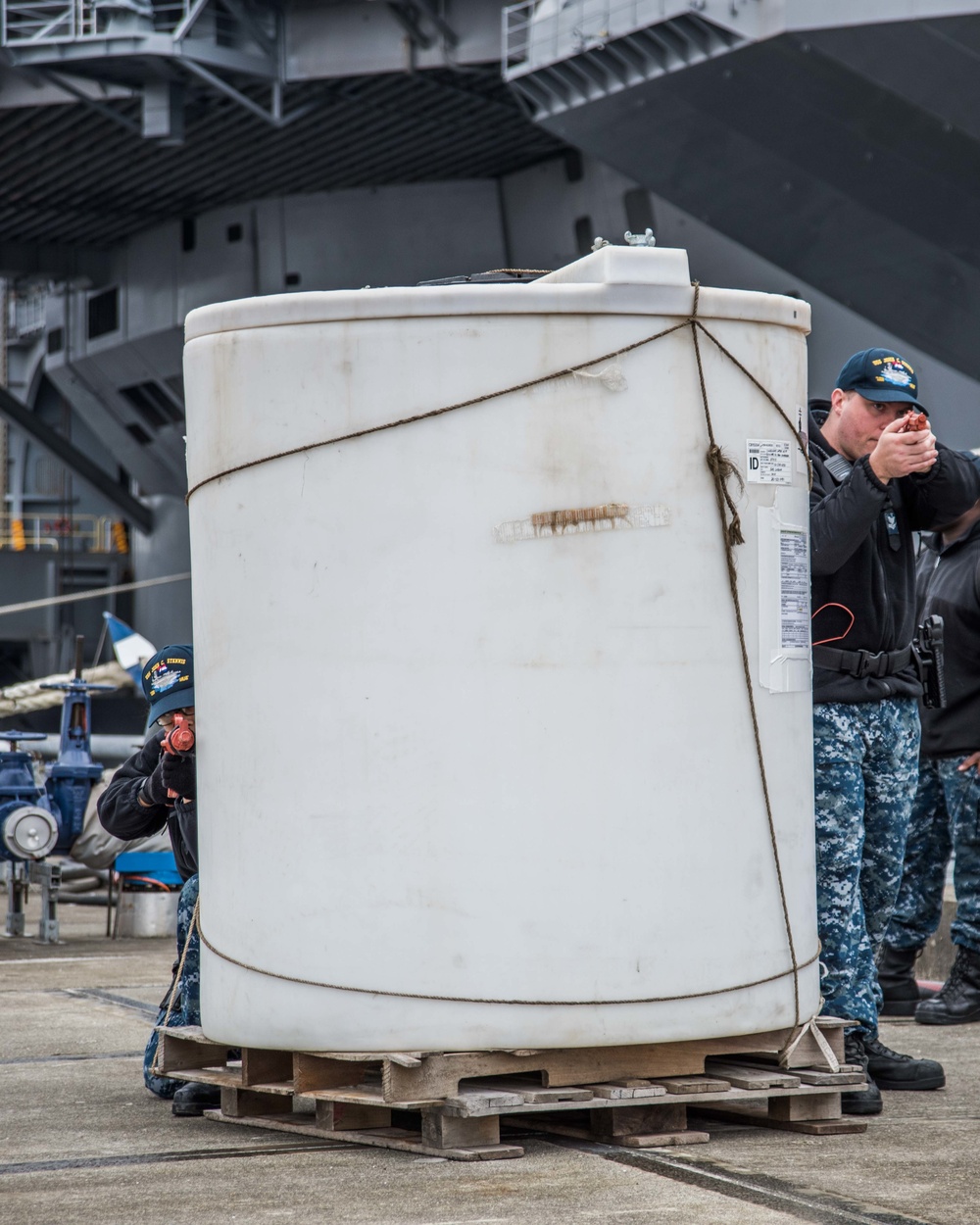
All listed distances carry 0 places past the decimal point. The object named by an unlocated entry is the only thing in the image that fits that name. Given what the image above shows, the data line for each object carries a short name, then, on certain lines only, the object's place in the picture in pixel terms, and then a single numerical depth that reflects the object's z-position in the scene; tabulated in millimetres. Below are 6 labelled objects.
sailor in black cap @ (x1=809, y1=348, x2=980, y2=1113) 8492
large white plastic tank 6809
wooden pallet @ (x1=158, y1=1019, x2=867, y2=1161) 6707
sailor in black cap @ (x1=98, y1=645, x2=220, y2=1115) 8703
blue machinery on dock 18219
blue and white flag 38906
